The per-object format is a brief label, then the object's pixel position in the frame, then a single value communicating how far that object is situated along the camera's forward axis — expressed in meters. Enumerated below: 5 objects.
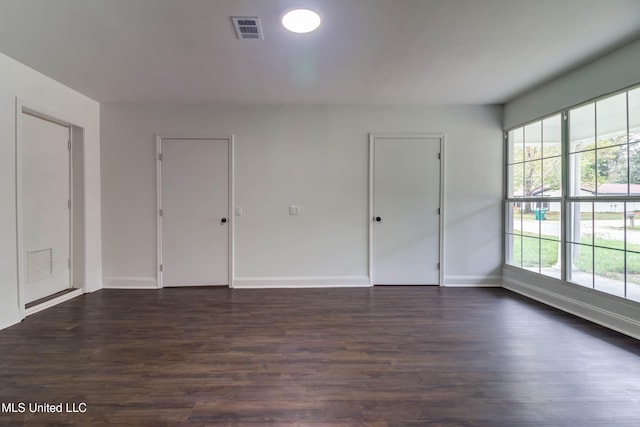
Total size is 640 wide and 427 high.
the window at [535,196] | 3.35
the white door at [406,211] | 4.06
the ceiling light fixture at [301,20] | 2.03
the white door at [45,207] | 3.16
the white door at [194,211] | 3.96
